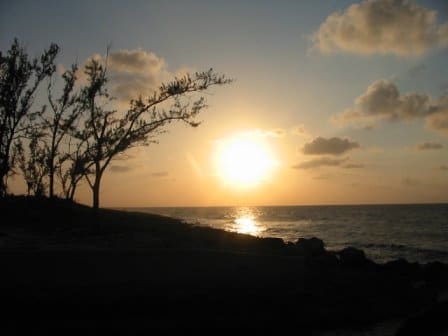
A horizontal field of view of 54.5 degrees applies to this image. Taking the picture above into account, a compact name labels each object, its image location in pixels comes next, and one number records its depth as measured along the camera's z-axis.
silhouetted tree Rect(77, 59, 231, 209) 23.28
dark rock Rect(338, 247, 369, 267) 18.78
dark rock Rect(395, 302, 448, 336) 8.01
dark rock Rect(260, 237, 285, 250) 20.80
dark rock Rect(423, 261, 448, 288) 18.36
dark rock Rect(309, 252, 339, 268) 14.29
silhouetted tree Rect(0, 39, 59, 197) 29.08
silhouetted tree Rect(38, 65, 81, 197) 31.92
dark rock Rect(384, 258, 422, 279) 18.98
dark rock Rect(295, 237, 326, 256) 21.92
